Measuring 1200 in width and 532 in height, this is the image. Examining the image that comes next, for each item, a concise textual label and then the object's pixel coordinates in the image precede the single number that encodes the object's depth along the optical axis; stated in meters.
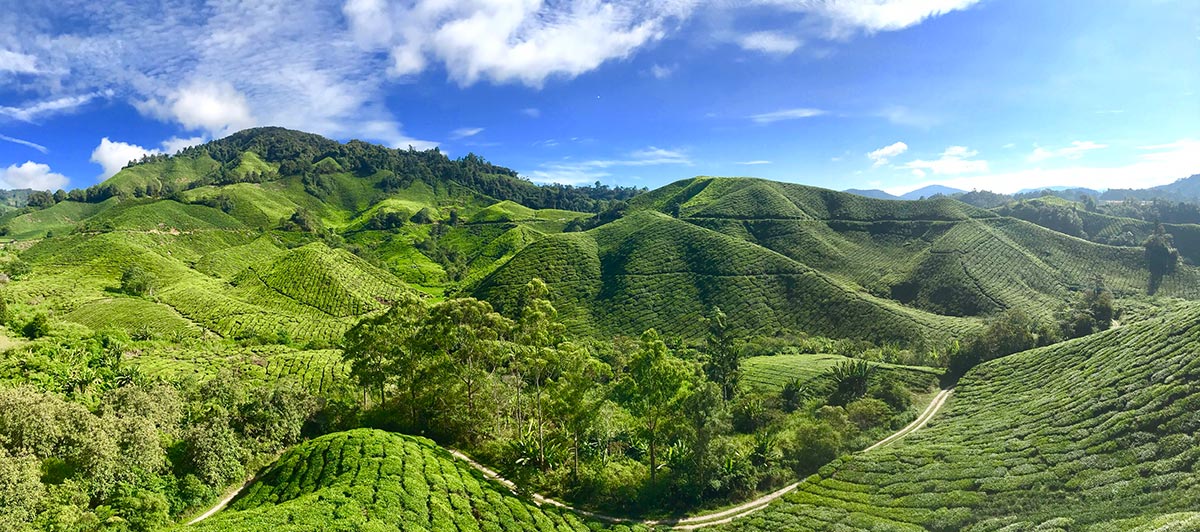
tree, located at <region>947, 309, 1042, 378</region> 68.50
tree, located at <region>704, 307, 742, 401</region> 66.56
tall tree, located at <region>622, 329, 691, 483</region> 42.00
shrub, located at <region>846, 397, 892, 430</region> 57.24
